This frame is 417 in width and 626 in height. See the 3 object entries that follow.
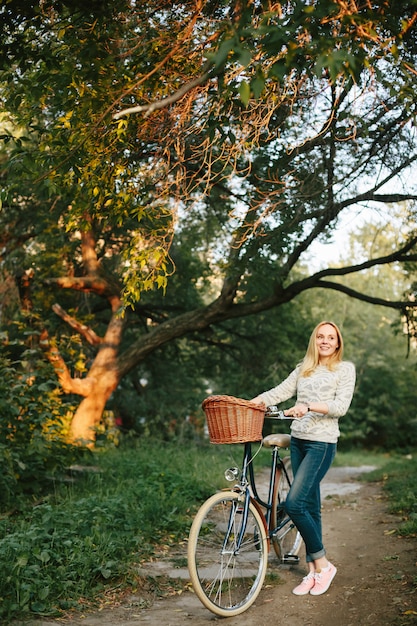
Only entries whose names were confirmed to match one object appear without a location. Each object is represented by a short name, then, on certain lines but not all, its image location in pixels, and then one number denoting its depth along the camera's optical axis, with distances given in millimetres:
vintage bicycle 4195
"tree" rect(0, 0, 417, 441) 3693
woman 4688
